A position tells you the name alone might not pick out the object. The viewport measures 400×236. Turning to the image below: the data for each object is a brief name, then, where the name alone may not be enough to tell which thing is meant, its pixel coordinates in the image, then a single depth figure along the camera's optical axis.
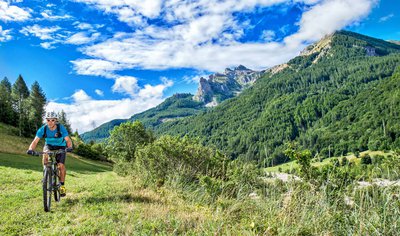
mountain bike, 8.74
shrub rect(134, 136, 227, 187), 14.01
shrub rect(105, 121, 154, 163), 53.62
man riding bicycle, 9.26
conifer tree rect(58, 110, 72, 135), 103.39
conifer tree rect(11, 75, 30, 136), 78.06
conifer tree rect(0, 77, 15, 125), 81.56
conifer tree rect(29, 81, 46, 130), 78.88
